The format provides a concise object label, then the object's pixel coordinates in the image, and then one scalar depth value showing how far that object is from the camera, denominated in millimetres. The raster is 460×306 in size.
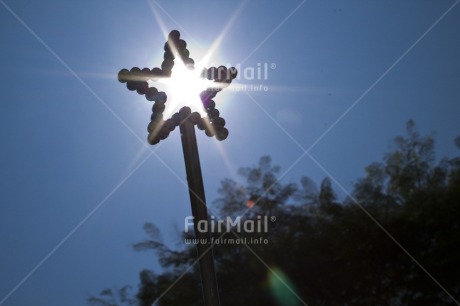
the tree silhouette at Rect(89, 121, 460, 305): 9016
